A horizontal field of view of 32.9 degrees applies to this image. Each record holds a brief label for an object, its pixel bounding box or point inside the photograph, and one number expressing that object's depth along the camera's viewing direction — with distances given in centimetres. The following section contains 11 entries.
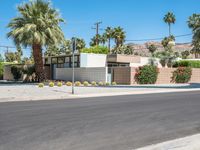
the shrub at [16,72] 4983
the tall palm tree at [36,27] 3566
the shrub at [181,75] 4239
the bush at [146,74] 3784
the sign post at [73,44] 2143
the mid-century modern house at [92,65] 3853
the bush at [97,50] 5906
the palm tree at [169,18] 9681
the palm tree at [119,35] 7931
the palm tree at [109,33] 8038
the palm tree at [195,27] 4422
